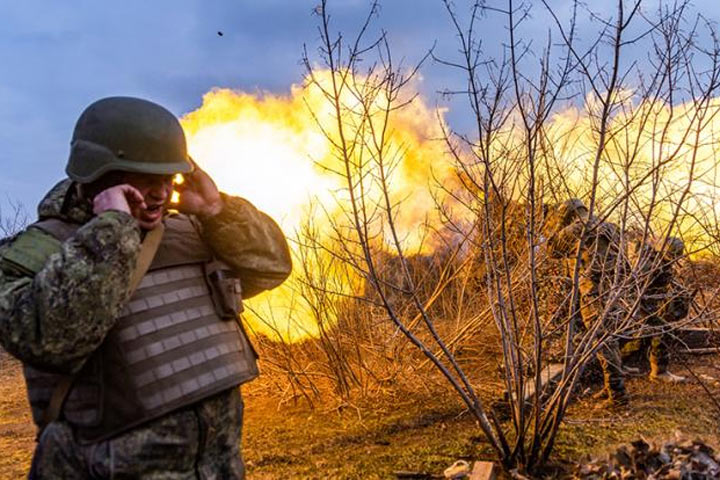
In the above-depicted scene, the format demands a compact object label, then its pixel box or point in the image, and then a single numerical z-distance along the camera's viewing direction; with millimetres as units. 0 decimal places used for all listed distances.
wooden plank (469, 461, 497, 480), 3660
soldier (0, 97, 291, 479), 1498
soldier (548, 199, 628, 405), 5363
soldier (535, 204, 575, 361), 5801
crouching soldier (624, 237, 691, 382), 5914
